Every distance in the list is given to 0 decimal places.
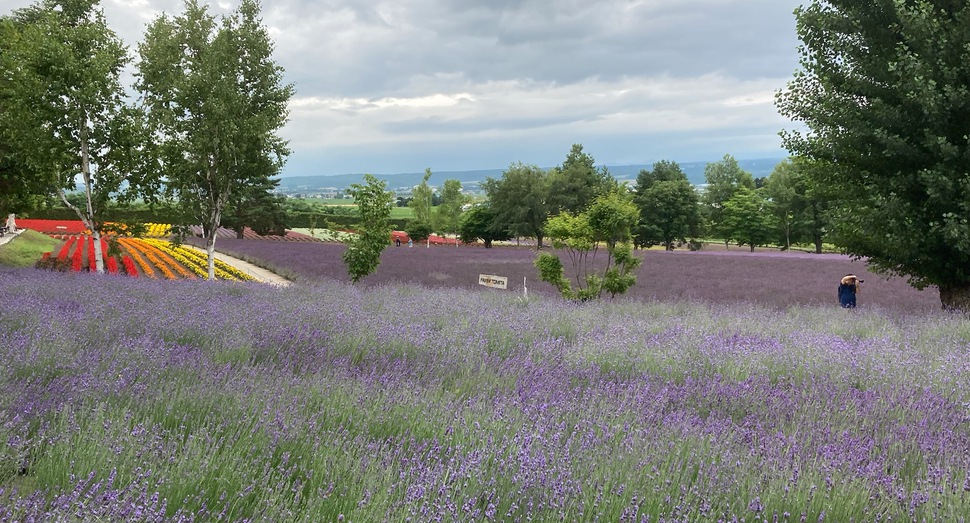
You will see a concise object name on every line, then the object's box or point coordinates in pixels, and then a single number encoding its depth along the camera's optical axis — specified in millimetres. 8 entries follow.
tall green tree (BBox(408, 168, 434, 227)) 64750
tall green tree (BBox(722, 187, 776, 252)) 58594
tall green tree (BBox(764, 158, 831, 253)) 51641
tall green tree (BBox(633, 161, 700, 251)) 52031
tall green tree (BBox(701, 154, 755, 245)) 67750
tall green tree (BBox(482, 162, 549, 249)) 48250
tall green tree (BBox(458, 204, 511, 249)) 55625
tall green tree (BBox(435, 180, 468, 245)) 63969
